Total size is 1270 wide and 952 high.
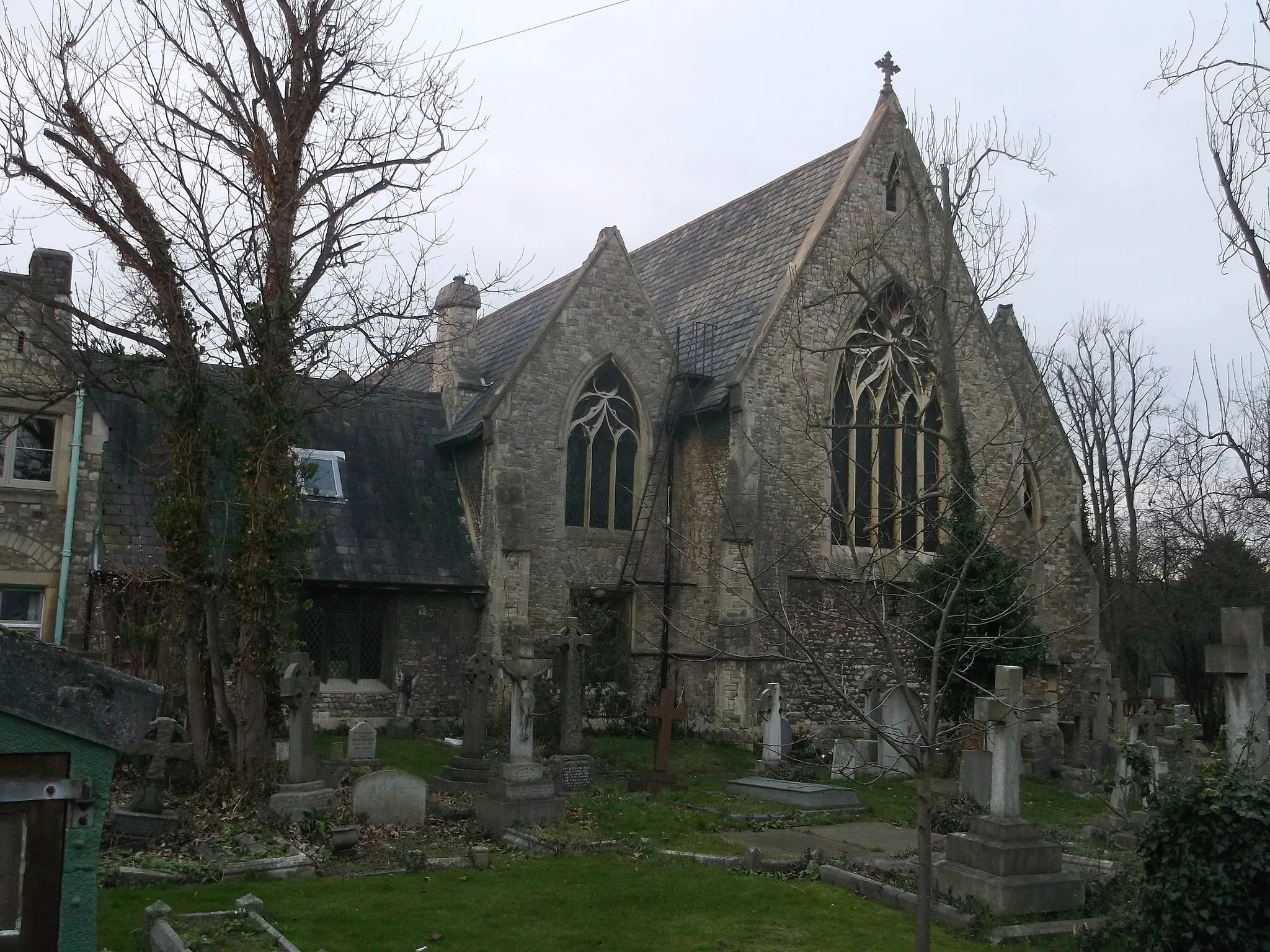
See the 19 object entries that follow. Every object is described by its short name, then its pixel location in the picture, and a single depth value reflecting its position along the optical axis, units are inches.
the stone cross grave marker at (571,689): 660.1
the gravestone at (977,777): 499.8
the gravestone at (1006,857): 371.6
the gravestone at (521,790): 493.4
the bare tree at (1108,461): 1369.3
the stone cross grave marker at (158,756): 449.7
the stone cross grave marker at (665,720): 626.8
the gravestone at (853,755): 687.1
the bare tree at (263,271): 539.2
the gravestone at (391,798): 483.5
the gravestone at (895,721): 740.6
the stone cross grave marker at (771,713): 697.0
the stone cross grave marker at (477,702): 589.0
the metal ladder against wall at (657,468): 833.5
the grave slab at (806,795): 604.1
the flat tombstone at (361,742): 620.1
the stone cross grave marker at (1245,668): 362.3
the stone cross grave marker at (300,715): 486.6
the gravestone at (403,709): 767.1
